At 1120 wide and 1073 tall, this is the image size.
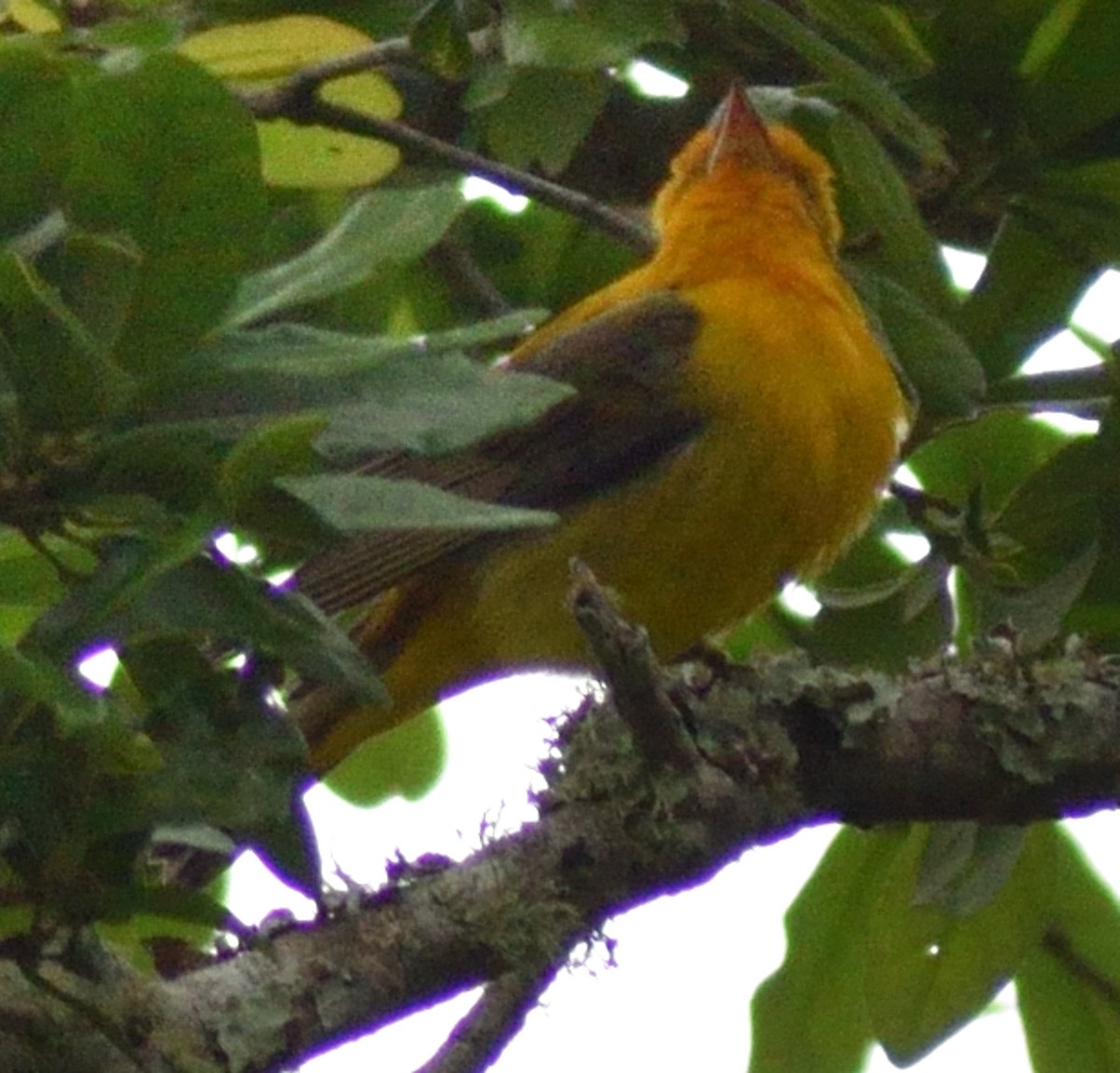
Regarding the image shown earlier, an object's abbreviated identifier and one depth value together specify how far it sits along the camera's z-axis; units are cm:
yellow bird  824
